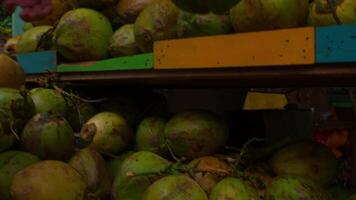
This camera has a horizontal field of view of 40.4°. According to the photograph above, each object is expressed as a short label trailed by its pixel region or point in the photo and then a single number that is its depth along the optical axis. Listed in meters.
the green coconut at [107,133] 1.69
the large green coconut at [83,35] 1.84
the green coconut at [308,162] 1.29
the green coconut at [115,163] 1.67
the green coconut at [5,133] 1.36
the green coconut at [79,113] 1.85
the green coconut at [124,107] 1.93
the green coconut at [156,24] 1.57
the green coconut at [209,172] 1.31
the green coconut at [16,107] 1.41
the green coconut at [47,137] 1.44
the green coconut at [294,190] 1.15
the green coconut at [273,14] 1.17
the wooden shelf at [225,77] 1.10
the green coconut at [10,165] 1.28
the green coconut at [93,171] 1.44
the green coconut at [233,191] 1.17
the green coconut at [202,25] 1.32
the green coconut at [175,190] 1.21
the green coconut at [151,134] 1.64
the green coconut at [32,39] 2.14
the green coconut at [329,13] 1.12
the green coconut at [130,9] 1.84
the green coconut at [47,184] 1.19
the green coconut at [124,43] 1.76
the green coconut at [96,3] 1.94
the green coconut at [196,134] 1.45
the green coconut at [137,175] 1.42
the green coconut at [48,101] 1.68
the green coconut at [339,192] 1.30
